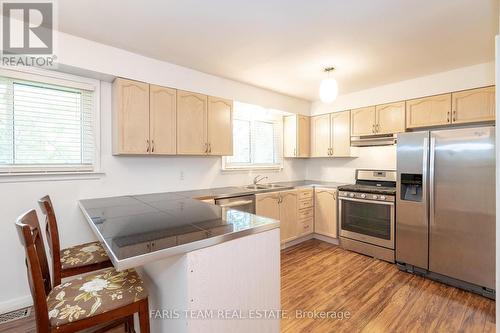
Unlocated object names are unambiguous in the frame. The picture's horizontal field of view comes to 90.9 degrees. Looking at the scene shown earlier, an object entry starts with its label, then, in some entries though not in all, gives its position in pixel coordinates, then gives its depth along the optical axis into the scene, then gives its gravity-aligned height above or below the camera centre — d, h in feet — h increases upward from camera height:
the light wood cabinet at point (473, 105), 9.08 +2.28
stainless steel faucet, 12.53 -0.70
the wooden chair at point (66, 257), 5.11 -2.05
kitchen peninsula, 3.64 -1.60
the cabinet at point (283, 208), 10.67 -1.96
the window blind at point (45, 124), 7.04 +1.30
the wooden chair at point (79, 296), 3.43 -2.10
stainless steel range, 10.31 -2.21
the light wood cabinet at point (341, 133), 12.95 +1.72
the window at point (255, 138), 12.57 +1.50
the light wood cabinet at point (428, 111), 10.03 +2.28
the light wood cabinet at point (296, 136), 13.97 +1.72
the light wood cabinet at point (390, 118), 11.13 +2.19
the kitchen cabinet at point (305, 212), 12.36 -2.42
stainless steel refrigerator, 7.77 -1.43
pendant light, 8.45 +2.59
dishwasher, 9.43 -1.48
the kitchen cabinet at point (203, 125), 9.32 +1.64
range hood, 11.54 +1.22
